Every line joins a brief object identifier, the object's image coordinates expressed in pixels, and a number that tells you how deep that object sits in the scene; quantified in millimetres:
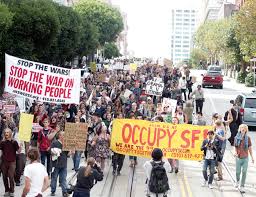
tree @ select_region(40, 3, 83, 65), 31548
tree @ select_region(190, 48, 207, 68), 99755
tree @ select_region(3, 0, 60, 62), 25937
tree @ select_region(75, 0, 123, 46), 65426
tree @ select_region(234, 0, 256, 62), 37427
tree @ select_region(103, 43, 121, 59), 79438
